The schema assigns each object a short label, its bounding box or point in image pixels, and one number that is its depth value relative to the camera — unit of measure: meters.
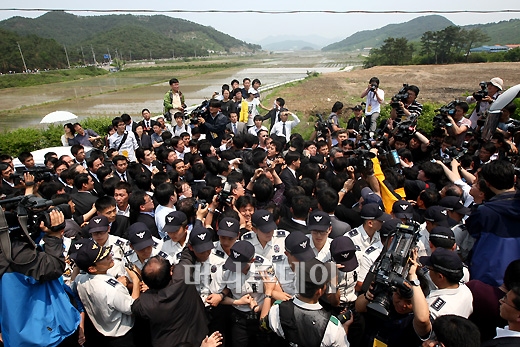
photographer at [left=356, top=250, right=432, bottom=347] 2.18
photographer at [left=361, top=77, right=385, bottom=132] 8.23
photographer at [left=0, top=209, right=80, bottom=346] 2.49
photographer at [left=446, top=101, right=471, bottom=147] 6.27
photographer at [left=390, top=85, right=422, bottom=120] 7.00
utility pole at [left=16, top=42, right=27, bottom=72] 64.71
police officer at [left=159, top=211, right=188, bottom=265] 3.42
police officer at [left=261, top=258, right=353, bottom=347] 2.32
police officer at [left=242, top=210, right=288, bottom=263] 3.35
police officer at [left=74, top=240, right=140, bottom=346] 2.72
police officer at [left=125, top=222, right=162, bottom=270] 3.18
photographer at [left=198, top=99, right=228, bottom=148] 8.10
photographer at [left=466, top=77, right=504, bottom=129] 6.28
